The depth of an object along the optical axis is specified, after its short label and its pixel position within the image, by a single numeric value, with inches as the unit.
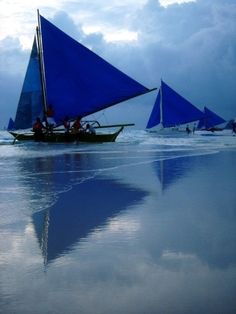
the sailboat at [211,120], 3644.2
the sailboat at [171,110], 2642.7
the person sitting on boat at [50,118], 1215.7
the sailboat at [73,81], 1205.1
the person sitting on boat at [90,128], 1255.8
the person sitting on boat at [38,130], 1214.9
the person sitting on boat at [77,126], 1221.0
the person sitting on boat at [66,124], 1217.4
